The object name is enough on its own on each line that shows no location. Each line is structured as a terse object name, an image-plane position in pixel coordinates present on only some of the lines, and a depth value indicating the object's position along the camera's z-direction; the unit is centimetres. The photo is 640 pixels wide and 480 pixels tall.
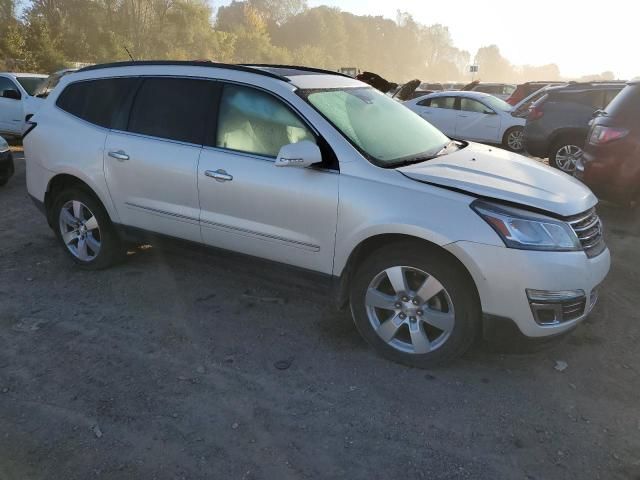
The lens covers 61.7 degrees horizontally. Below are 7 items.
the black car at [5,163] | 758
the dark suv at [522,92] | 1599
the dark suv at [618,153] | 559
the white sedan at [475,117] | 1281
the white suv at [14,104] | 1127
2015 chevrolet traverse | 295
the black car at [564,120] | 872
